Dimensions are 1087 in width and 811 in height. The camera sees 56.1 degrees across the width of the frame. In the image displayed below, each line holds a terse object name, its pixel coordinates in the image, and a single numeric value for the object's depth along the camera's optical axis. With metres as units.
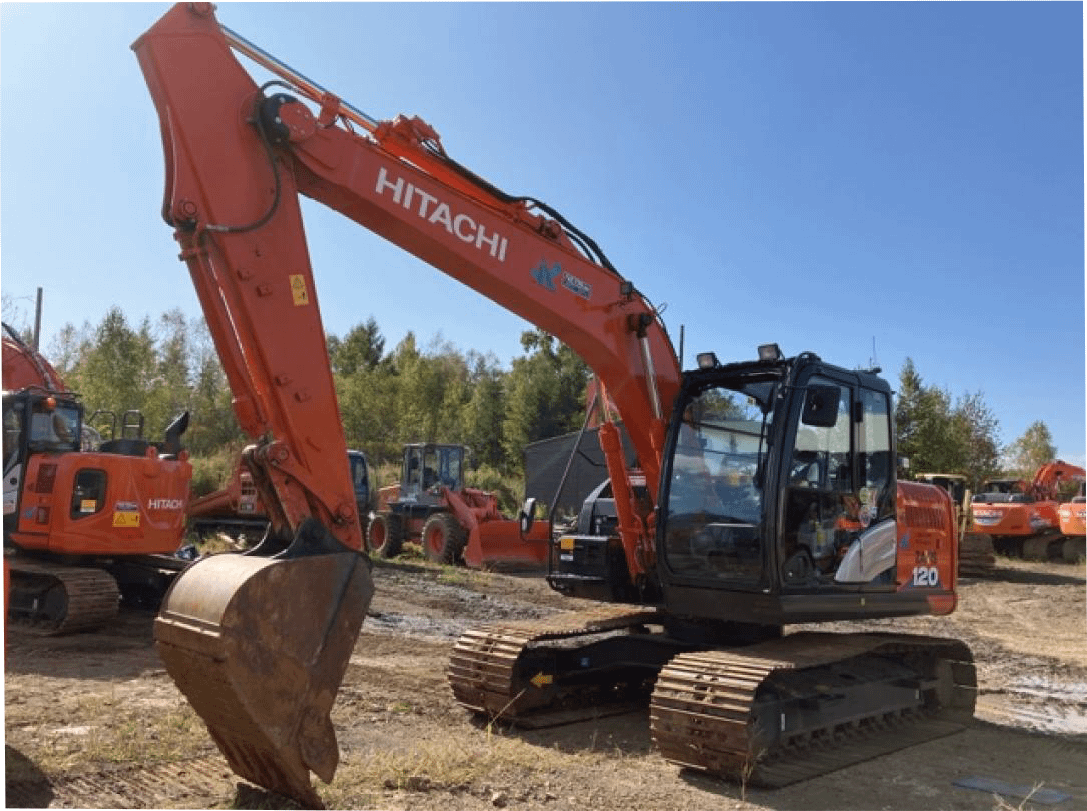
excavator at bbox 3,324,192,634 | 10.41
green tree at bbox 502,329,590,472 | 46.91
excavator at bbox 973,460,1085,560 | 23.77
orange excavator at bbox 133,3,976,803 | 4.54
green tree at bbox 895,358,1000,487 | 30.58
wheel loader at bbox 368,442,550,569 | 18.91
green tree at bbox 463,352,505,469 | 49.37
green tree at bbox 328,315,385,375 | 56.91
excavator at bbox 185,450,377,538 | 19.61
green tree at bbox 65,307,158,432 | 31.14
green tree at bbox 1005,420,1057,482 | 54.09
